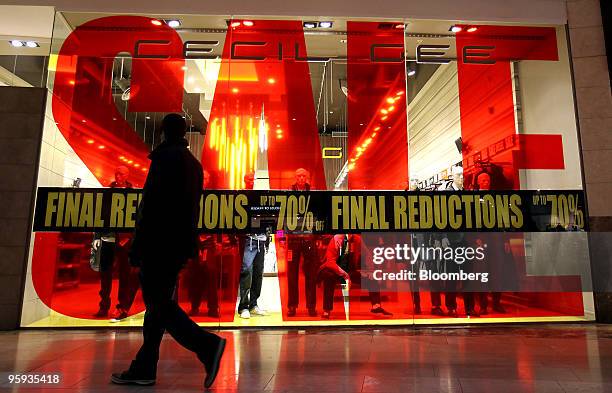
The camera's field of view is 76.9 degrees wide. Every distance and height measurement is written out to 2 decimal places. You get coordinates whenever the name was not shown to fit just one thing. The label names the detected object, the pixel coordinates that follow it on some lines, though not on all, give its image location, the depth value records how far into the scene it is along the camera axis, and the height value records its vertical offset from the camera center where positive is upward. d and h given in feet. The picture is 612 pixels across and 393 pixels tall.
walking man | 6.03 -0.07
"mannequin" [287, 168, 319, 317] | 11.93 -0.28
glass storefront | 11.70 +3.72
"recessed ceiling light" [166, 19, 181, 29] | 12.71 +7.61
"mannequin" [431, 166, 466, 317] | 11.84 -0.38
